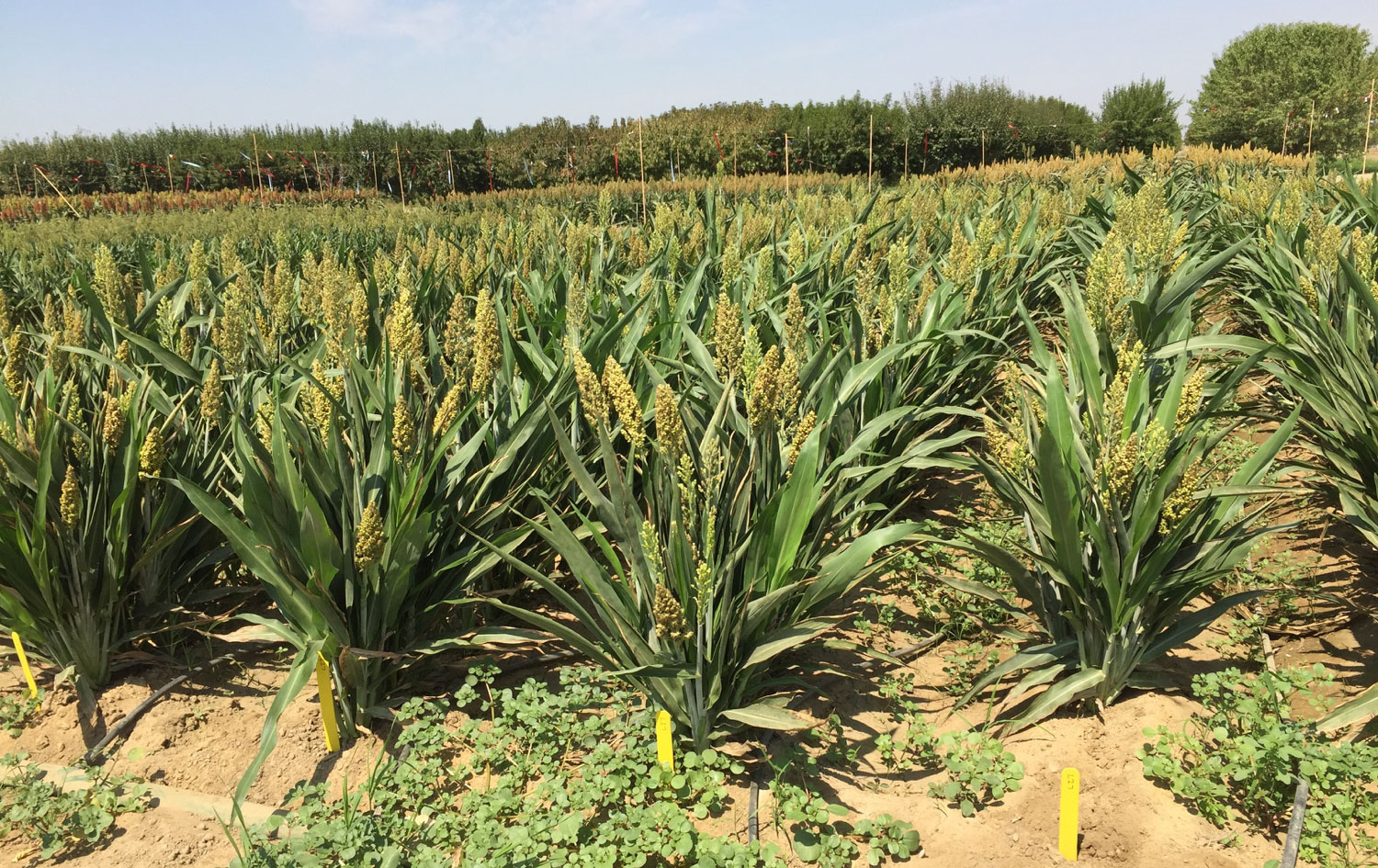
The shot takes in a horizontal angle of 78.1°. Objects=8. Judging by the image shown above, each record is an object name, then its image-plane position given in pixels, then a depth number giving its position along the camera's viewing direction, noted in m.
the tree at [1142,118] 33.44
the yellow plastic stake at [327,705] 2.18
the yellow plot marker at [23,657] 2.46
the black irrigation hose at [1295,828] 1.75
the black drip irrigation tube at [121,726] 2.33
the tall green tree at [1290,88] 41.12
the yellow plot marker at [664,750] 2.06
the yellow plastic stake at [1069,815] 1.83
